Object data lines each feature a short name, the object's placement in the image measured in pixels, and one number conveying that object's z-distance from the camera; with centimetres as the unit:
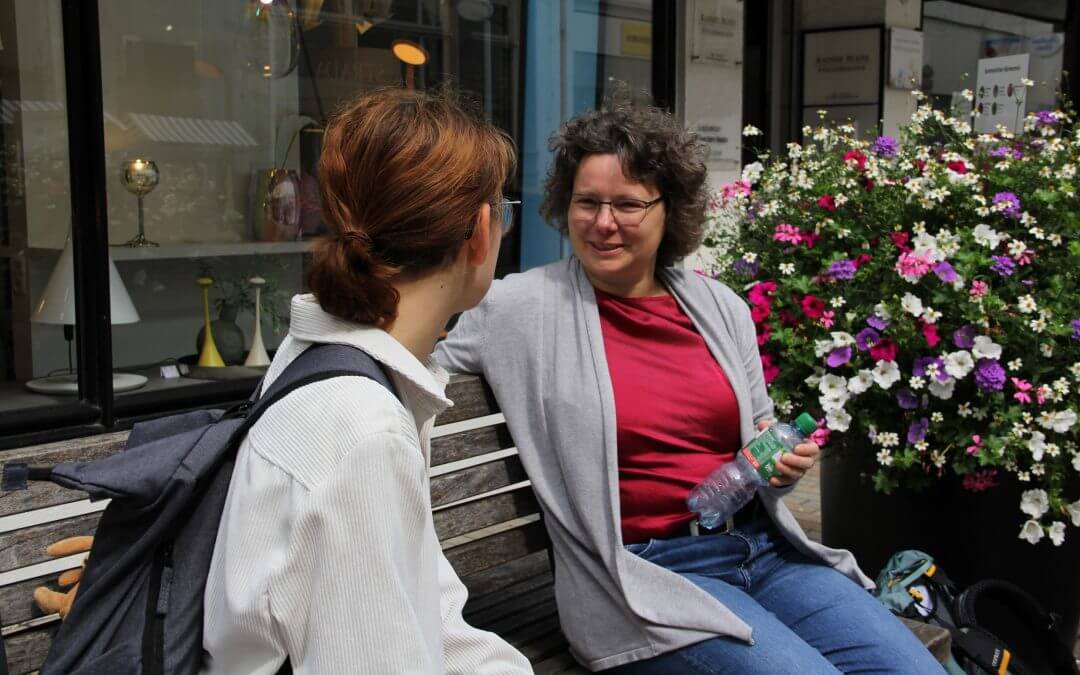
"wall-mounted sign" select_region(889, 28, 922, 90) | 830
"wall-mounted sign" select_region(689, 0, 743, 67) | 612
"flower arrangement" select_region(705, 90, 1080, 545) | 345
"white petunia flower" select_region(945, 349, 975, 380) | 342
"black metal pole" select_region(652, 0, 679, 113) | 608
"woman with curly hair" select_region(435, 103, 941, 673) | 256
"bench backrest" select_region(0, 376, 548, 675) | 226
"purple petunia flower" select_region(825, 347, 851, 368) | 361
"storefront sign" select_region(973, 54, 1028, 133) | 790
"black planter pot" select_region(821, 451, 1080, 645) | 364
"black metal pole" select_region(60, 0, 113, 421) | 371
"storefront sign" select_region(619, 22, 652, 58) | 599
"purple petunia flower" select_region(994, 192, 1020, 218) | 361
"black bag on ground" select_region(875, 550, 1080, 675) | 303
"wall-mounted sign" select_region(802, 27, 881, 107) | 831
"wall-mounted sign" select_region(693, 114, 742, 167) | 646
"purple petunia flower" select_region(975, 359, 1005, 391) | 341
